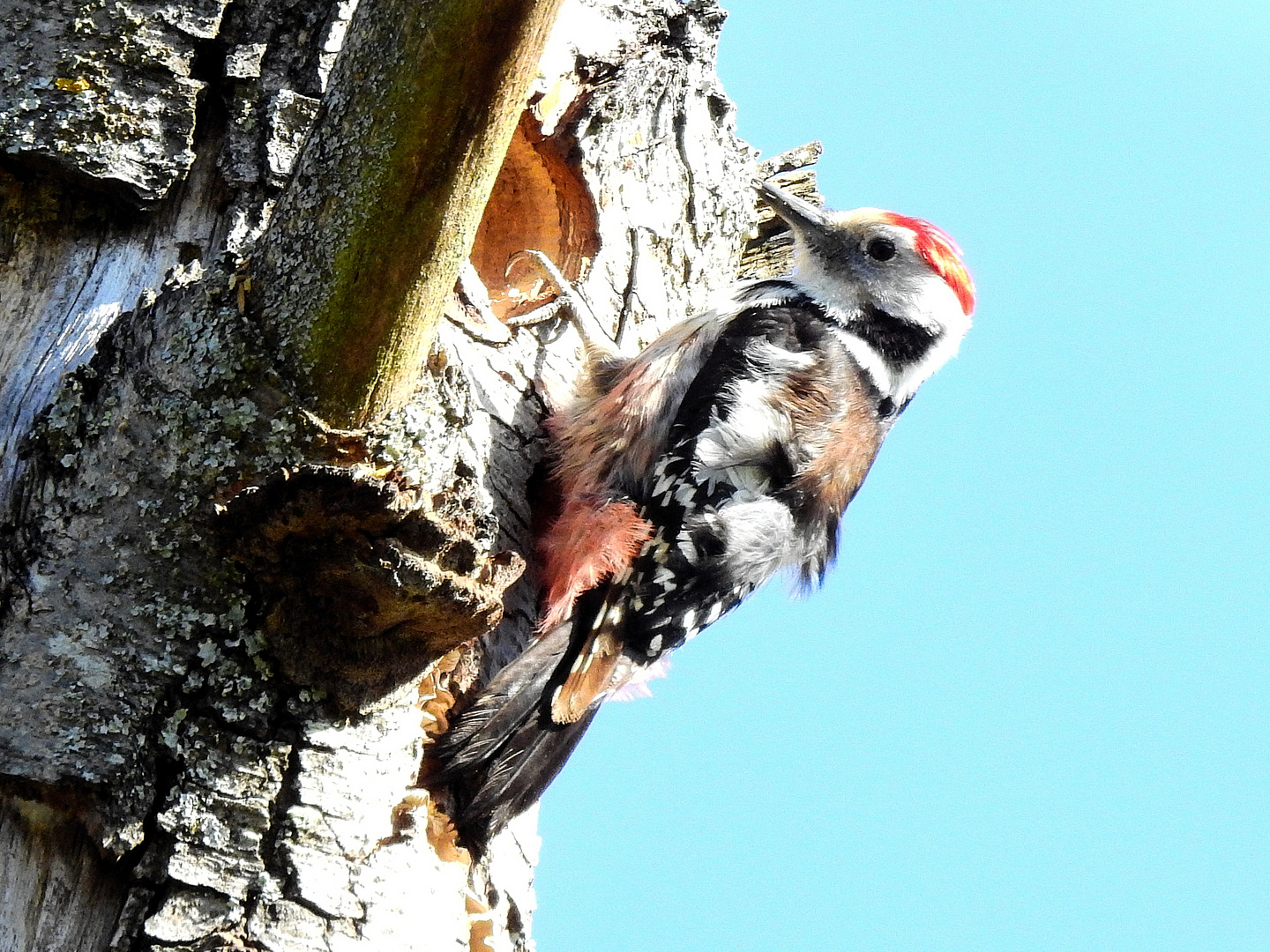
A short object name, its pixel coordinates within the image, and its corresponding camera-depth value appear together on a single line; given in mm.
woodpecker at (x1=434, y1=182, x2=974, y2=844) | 6388
